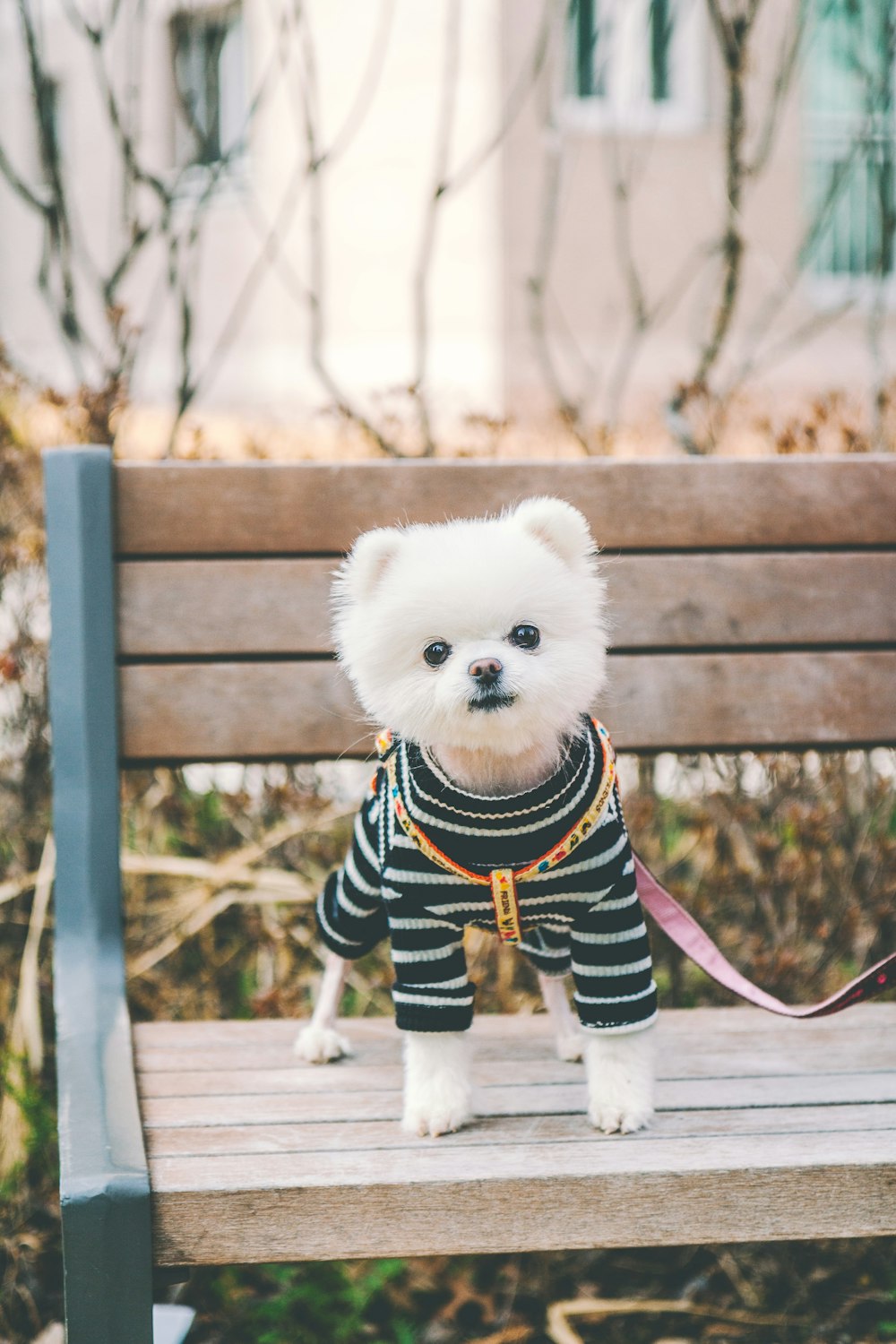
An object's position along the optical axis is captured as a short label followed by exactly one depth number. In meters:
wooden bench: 1.84
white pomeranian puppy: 1.85
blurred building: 8.55
